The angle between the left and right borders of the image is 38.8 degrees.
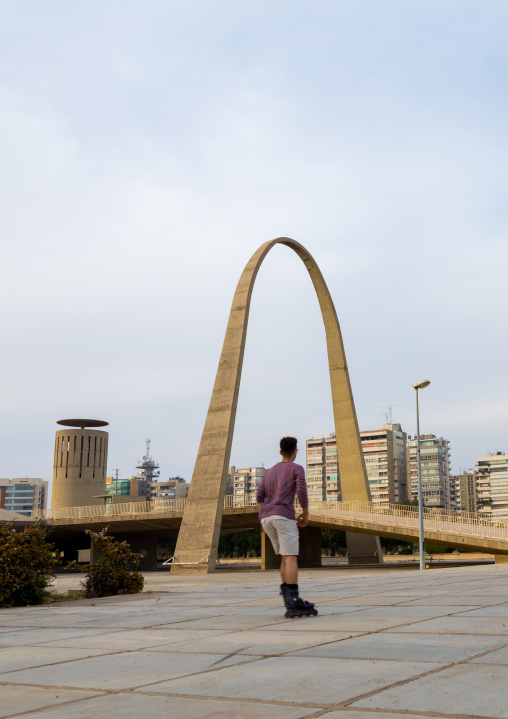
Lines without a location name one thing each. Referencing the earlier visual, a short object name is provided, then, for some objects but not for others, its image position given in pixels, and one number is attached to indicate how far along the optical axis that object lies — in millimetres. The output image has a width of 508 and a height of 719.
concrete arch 32688
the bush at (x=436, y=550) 97306
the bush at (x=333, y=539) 88981
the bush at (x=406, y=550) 88756
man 7277
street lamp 29547
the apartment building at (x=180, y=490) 158675
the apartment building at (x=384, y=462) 191625
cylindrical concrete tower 90500
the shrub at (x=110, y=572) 11961
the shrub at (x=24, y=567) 10727
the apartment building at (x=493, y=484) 190375
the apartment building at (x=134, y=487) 168150
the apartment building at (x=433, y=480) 195375
